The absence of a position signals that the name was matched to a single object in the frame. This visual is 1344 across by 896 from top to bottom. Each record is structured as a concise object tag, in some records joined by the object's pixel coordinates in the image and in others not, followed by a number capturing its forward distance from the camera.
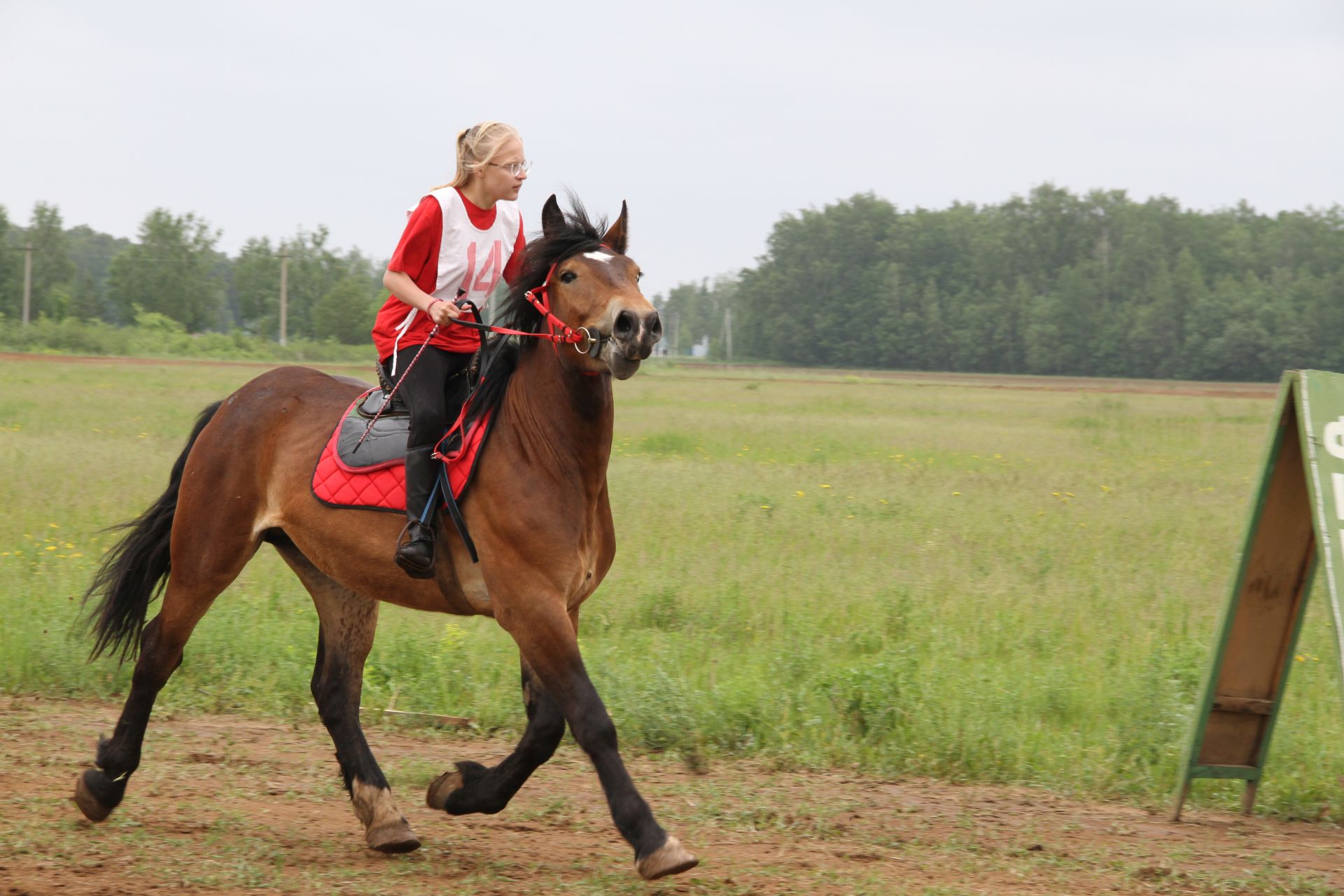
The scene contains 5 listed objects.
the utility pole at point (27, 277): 133.37
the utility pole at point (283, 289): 122.94
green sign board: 10.41
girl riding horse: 9.55
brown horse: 8.80
